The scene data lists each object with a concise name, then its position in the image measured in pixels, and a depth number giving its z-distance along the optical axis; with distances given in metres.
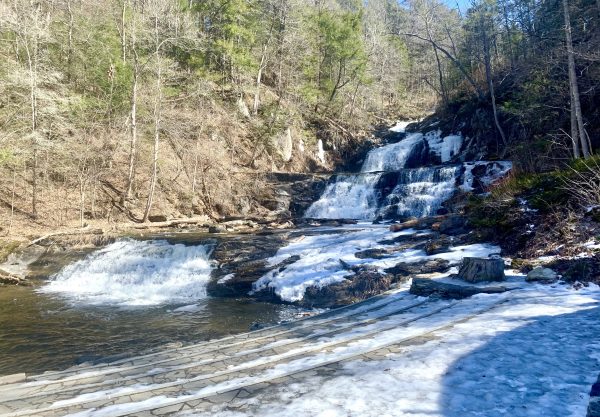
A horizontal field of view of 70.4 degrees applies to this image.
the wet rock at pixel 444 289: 6.84
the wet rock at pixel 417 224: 13.98
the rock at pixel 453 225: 12.13
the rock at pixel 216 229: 18.10
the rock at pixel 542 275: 7.20
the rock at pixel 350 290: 9.24
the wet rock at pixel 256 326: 8.05
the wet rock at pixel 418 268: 9.12
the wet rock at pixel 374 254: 11.22
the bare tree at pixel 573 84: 13.72
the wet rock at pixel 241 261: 11.70
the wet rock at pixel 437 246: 10.55
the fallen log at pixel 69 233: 15.47
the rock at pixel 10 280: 13.04
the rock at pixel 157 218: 21.01
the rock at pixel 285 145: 29.89
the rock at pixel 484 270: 7.47
